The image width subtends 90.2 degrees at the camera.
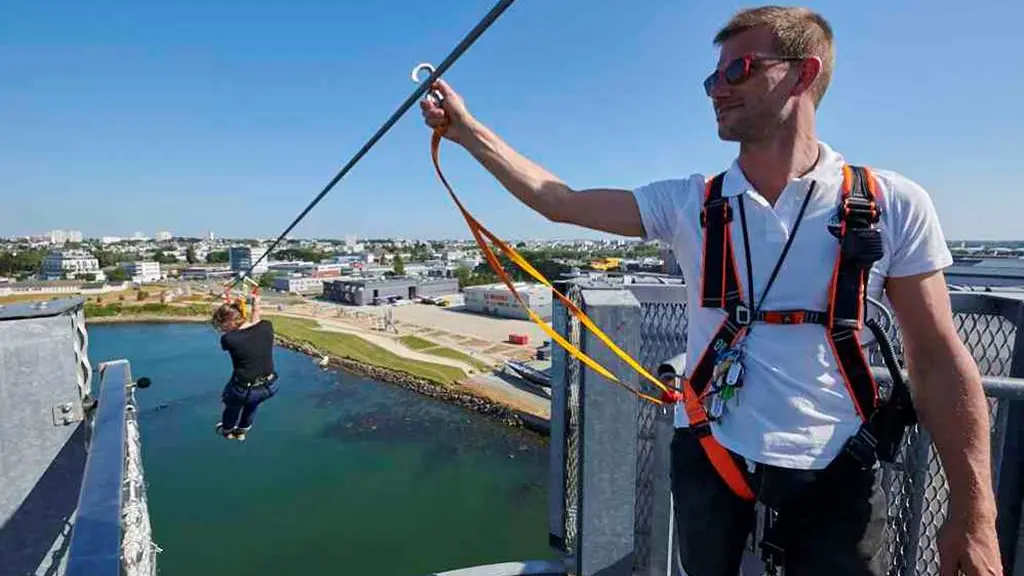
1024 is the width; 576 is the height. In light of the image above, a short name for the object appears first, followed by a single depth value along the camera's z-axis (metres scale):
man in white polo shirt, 0.99
